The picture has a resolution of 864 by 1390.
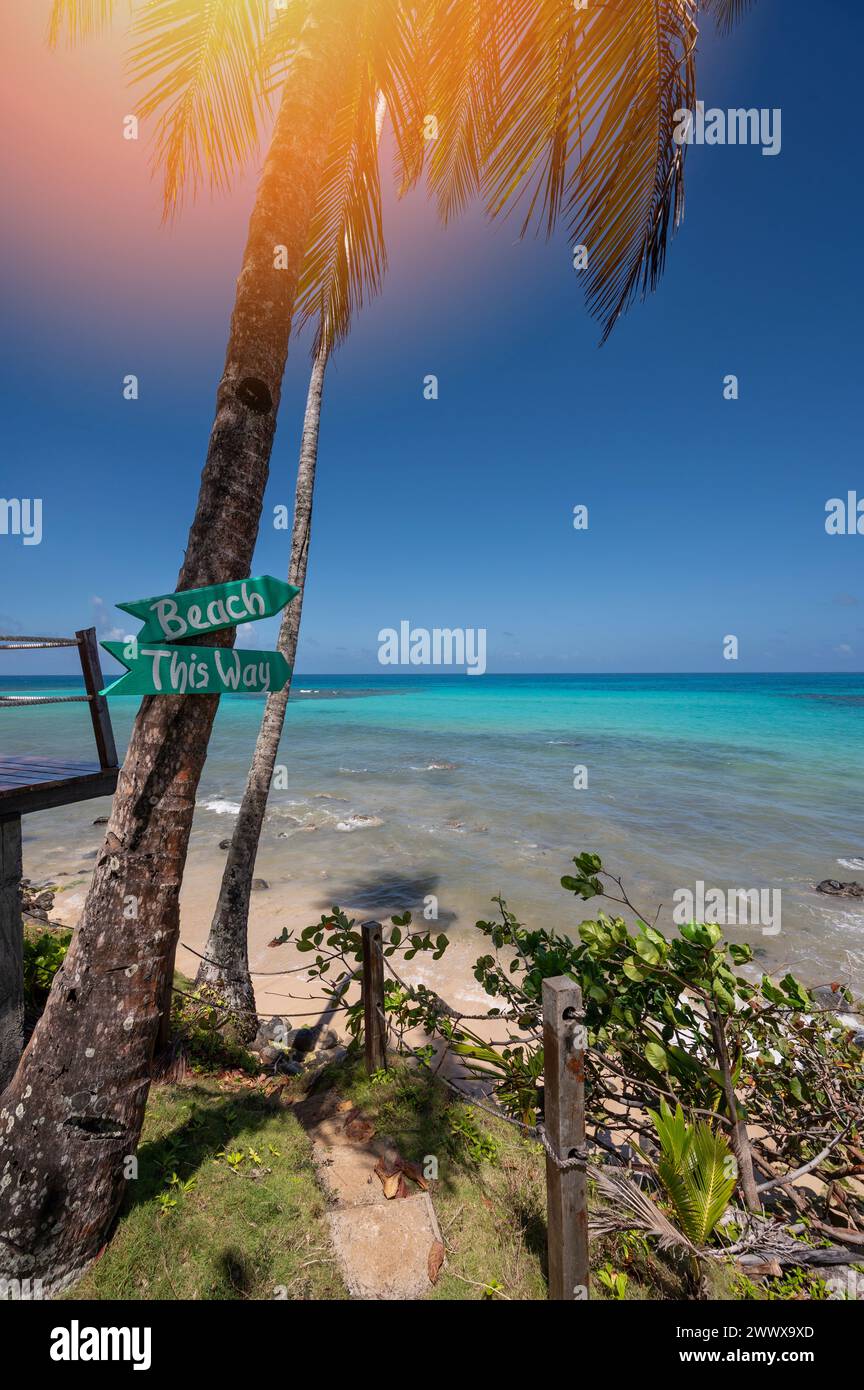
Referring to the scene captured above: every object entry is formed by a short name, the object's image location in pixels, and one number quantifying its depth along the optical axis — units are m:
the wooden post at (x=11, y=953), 3.43
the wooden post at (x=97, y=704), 3.83
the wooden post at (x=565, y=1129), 2.19
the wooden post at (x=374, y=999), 3.96
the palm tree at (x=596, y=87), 3.89
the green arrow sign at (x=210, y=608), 2.25
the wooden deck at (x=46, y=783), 3.34
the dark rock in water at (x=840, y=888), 9.58
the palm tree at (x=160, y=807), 2.41
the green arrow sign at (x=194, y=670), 2.13
